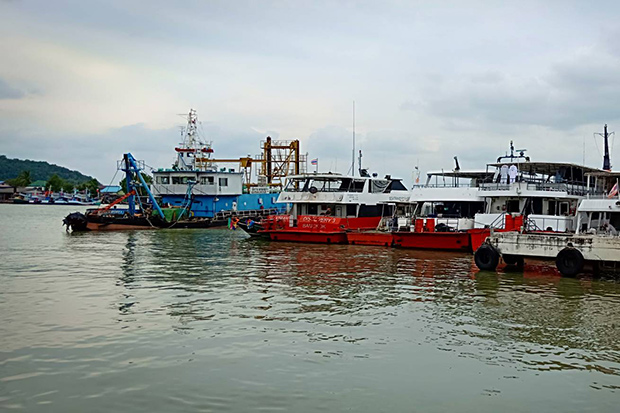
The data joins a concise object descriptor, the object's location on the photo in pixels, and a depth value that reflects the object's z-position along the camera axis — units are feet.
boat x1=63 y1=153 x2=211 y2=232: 135.23
